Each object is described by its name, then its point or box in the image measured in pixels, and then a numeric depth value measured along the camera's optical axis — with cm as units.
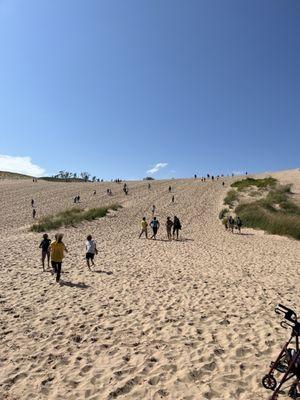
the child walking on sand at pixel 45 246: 1619
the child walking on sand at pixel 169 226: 2727
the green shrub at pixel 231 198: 4486
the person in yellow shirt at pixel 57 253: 1374
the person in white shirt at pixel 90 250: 1584
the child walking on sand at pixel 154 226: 2767
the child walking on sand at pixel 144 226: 2786
